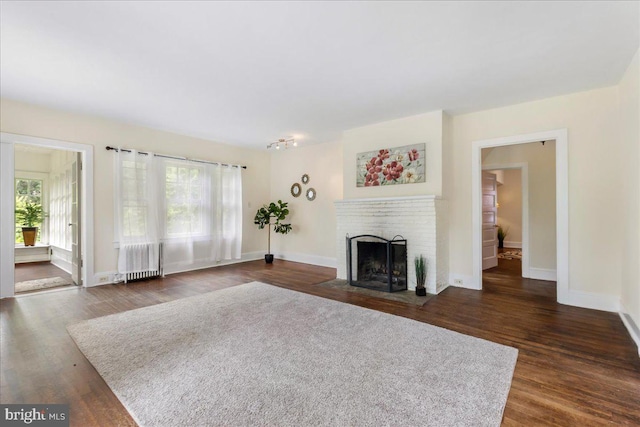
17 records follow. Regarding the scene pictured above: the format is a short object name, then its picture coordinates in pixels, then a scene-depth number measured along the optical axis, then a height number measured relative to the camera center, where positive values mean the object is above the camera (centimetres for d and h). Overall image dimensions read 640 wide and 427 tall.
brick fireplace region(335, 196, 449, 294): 409 -17
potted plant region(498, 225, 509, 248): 874 -69
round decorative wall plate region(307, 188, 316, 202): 644 +47
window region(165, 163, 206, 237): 548 +31
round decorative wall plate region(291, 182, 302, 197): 672 +60
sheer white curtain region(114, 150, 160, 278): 475 +5
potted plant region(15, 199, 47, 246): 674 -6
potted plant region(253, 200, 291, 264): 665 -5
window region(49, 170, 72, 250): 575 +11
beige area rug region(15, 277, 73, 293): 445 -114
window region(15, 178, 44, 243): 690 +55
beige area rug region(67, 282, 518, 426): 164 -115
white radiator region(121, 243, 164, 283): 488 -100
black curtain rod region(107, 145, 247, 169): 473 +112
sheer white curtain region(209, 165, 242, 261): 612 +7
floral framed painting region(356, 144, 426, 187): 437 +80
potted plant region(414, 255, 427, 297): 398 -87
